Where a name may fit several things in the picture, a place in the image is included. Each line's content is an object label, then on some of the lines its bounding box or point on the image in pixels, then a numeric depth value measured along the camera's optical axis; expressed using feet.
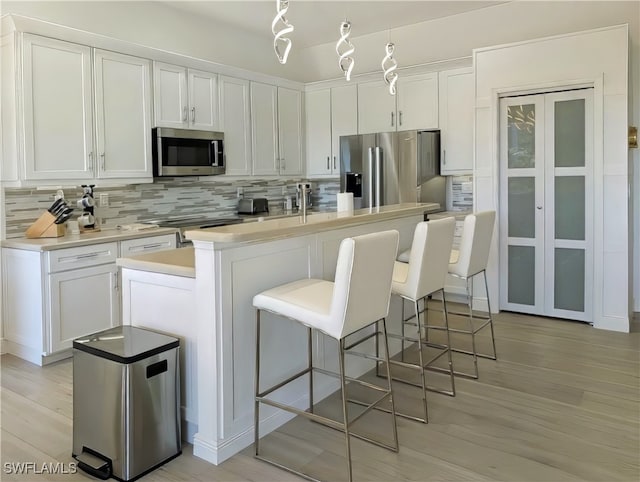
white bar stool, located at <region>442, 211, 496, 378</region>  10.94
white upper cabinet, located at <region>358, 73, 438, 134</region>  17.74
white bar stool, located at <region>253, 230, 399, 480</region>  6.92
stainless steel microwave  14.93
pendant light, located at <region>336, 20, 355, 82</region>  10.29
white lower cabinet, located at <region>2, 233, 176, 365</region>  11.68
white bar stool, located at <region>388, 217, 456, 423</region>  8.99
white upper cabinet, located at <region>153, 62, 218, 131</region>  14.98
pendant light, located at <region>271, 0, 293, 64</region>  8.64
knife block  12.55
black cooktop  15.14
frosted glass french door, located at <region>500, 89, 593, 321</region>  14.55
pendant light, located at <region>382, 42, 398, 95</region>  11.84
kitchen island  7.59
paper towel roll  11.32
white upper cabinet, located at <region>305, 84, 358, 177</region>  19.81
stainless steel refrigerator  17.53
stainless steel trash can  7.22
